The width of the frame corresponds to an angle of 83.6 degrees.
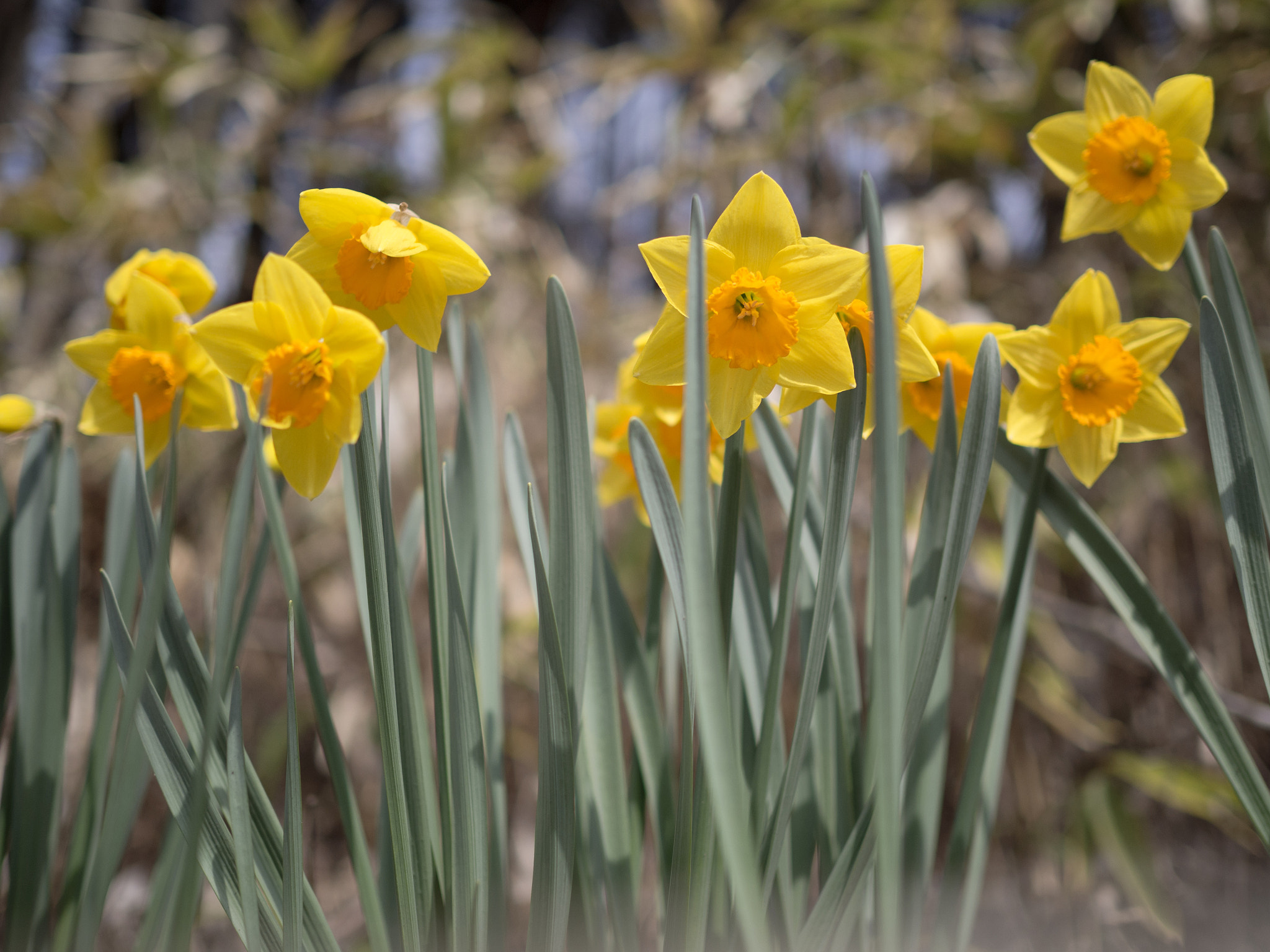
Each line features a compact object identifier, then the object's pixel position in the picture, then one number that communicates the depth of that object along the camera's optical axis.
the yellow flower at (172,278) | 0.38
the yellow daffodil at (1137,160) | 0.35
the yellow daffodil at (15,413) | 0.37
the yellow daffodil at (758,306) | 0.29
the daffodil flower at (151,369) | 0.35
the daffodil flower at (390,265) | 0.30
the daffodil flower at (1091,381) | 0.34
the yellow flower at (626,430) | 0.38
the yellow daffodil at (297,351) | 0.28
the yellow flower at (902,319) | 0.30
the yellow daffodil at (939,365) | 0.36
